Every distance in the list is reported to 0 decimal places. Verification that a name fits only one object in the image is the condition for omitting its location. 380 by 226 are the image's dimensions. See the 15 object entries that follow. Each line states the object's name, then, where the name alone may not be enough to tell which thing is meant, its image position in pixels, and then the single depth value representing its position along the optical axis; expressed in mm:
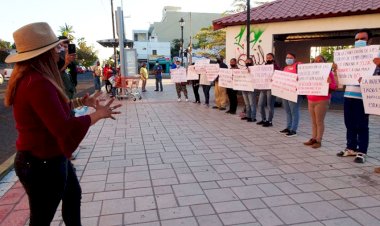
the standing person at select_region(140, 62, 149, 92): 18884
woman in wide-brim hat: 1846
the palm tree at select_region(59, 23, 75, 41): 62141
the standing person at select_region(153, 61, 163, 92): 18450
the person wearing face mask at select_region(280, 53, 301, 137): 6887
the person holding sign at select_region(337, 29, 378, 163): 4957
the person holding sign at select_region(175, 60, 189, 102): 13516
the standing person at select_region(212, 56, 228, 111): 10992
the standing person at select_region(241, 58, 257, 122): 8711
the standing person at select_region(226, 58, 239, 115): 10156
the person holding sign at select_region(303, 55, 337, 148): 5797
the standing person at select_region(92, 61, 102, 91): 17052
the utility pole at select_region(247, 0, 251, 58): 10381
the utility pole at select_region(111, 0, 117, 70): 16509
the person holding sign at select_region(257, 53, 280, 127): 7920
